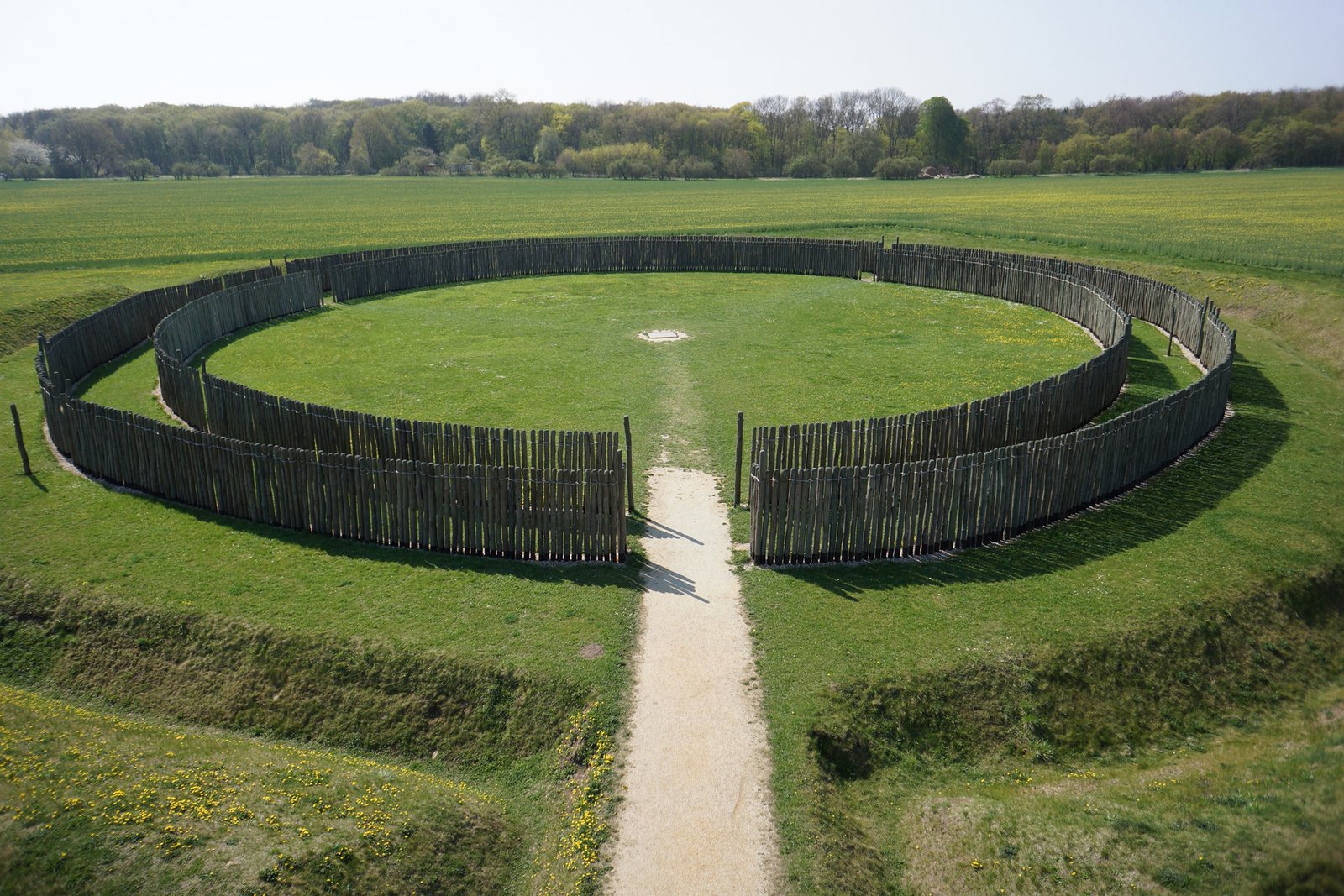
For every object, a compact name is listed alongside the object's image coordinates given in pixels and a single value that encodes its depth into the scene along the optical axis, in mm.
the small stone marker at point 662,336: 27766
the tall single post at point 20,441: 16750
